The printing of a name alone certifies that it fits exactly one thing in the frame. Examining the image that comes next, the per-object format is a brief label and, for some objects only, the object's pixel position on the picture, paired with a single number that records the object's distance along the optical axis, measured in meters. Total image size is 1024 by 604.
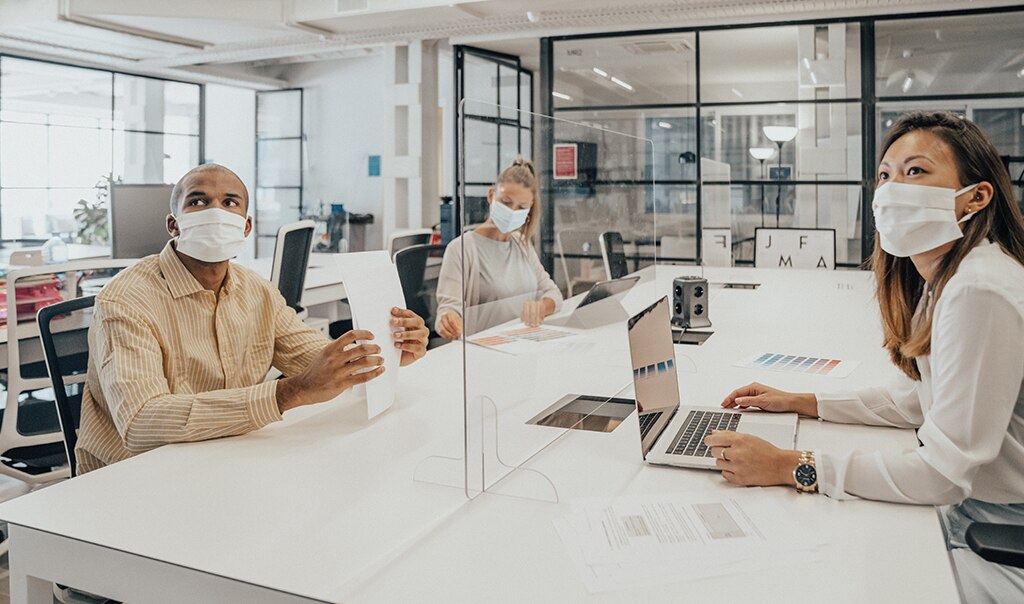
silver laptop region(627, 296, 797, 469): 1.46
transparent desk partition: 1.29
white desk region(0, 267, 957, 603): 1.00
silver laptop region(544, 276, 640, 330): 1.64
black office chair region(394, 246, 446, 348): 3.10
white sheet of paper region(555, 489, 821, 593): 1.04
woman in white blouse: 1.23
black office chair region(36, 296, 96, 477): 1.72
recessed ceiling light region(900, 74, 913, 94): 6.09
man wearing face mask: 1.53
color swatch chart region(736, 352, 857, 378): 2.15
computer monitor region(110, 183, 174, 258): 3.81
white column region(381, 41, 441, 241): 7.45
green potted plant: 8.77
